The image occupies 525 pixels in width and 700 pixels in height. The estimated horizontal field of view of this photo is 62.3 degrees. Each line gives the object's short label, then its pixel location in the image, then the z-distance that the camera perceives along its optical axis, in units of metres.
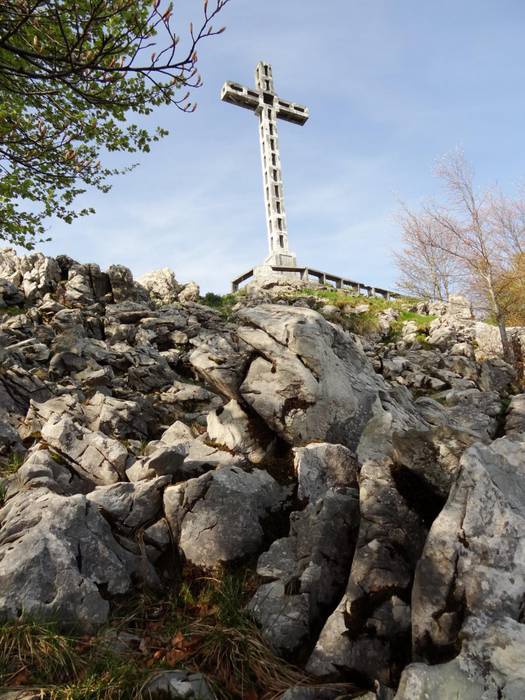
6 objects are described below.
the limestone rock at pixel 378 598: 3.64
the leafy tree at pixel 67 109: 4.35
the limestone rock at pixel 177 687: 3.55
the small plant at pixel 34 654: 3.84
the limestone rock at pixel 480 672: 2.74
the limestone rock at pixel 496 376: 17.23
